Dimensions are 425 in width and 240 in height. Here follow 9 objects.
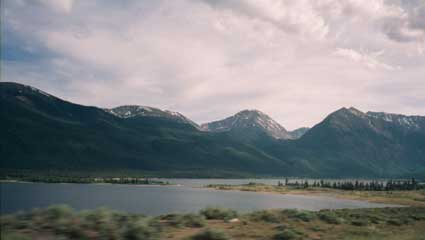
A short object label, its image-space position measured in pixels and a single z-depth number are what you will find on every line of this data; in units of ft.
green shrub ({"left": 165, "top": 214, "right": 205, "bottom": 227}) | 94.70
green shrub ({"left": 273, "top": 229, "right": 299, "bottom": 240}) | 81.58
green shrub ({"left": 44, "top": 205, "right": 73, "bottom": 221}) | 71.26
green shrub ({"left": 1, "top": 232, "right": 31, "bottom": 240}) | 53.42
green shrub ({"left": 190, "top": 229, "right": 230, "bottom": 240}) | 72.44
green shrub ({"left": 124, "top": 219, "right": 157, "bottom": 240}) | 66.39
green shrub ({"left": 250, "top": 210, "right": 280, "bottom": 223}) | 115.44
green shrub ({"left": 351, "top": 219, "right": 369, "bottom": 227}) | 125.02
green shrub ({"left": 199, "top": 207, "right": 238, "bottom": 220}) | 116.57
